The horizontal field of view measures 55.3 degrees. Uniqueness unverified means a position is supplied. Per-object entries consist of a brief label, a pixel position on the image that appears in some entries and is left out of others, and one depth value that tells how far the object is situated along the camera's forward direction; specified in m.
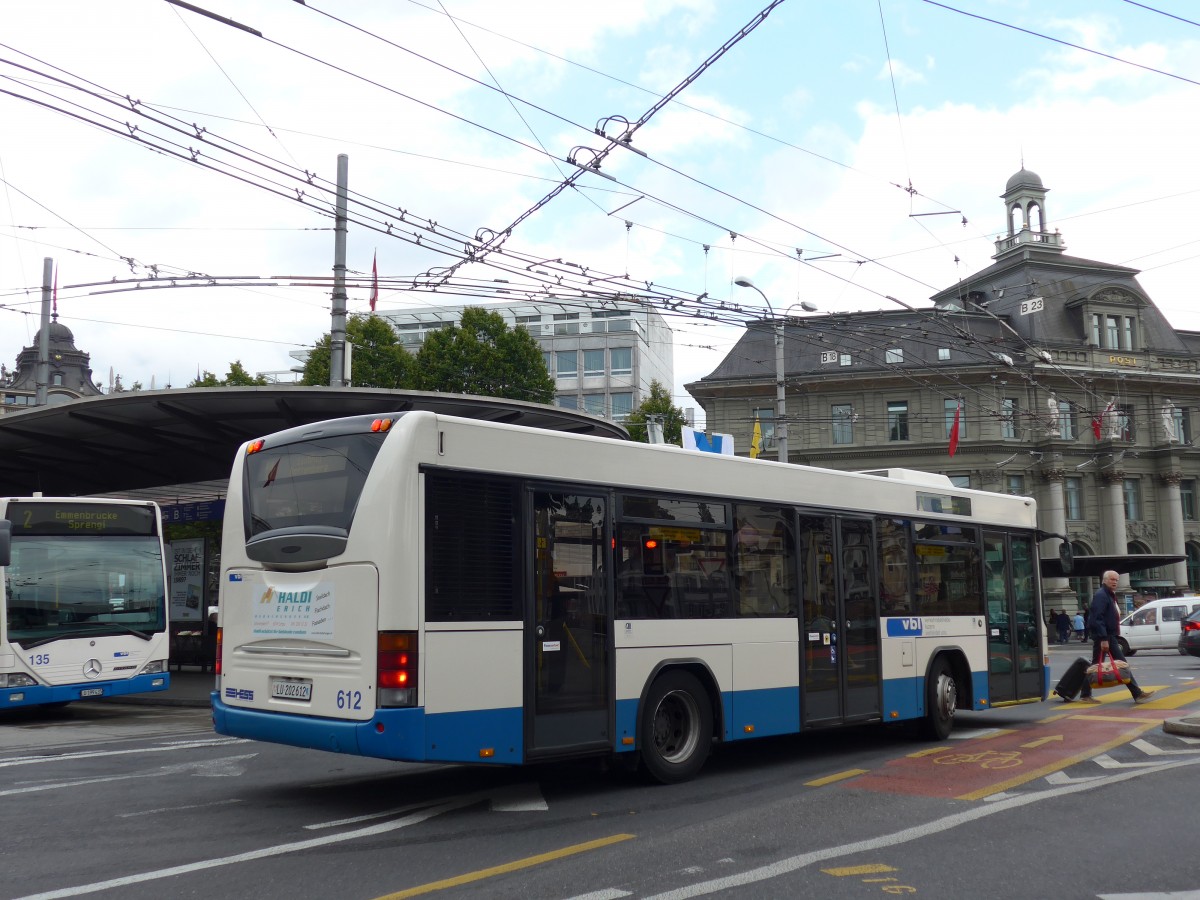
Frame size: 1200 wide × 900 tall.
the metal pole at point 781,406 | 25.79
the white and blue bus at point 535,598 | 7.57
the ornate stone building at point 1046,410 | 54.25
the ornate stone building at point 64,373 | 94.88
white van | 32.50
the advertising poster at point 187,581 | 22.23
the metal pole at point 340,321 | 17.16
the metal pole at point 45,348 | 22.02
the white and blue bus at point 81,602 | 15.03
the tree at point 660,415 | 50.03
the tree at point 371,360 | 45.50
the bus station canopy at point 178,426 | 16.55
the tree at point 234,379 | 47.19
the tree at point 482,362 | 45.38
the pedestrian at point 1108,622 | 15.21
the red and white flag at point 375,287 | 14.83
